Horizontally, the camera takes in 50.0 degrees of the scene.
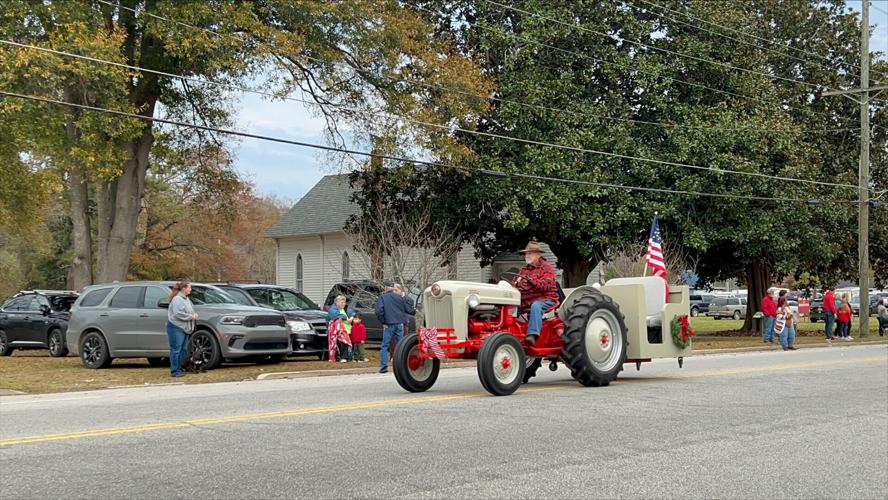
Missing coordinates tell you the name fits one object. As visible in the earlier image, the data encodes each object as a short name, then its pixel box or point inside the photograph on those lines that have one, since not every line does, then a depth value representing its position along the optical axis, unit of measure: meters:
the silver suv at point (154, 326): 18.88
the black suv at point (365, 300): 26.34
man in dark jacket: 19.06
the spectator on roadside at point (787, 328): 27.86
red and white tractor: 12.44
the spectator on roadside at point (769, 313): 30.27
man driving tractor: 13.08
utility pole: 34.72
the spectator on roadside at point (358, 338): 21.11
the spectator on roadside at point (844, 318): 34.88
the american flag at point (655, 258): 25.75
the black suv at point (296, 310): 21.36
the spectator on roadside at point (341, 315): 20.46
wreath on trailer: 15.04
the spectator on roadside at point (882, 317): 39.22
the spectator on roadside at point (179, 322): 17.39
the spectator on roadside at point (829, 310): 34.09
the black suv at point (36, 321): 25.72
